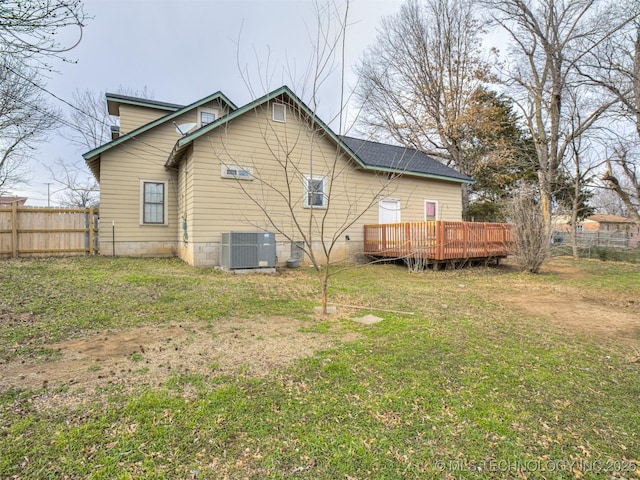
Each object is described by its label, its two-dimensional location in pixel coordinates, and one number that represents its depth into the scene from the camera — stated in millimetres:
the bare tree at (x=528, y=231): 9633
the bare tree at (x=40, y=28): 3367
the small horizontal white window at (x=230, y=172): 9797
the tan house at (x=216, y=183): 9641
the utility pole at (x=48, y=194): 27828
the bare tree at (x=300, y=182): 10266
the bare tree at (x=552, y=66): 14305
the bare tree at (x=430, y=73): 19797
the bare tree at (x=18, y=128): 11377
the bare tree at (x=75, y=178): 24062
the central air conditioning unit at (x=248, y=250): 8891
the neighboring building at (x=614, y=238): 20125
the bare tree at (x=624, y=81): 12445
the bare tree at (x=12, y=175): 18891
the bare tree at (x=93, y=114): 20811
